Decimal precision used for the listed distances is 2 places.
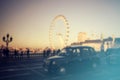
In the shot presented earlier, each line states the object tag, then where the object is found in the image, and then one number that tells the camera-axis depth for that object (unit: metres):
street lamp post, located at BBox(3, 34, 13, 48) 16.14
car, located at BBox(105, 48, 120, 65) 8.61
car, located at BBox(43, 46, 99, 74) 6.47
